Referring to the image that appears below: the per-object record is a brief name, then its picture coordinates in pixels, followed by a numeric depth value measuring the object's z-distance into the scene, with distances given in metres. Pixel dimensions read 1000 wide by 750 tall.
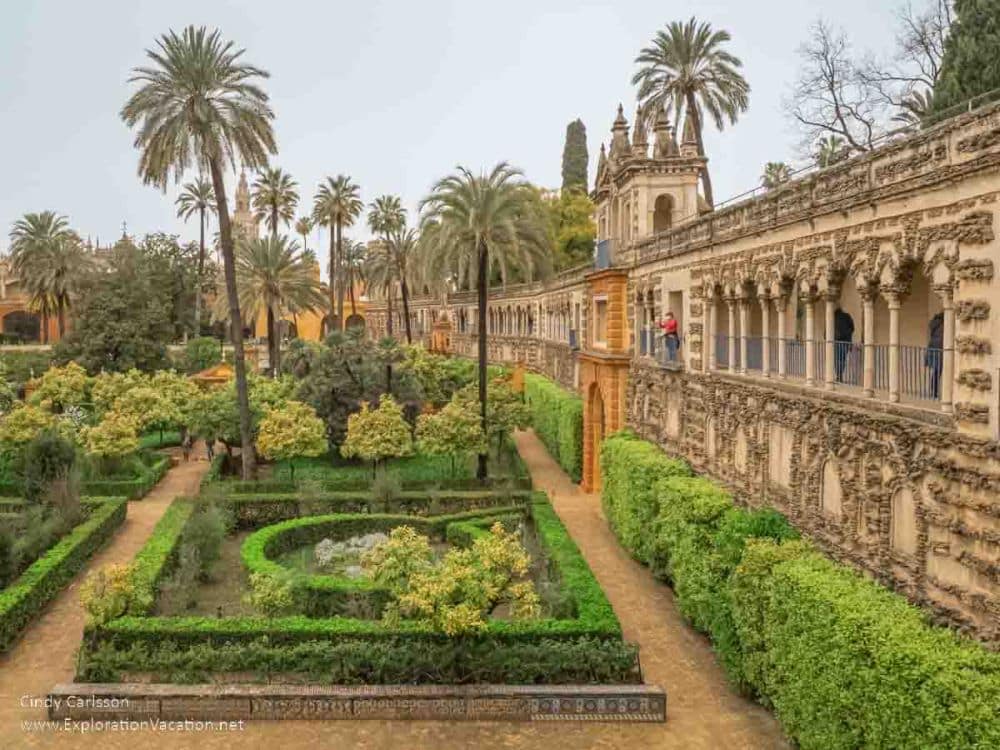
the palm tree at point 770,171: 41.22
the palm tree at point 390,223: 63.38
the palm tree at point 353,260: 79.12
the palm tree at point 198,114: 28.98
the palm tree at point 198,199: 73.25
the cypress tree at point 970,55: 26.25
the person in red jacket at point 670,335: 24.03
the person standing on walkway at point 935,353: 13.17
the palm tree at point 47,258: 62.34
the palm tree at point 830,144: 33.06
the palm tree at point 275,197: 59.97
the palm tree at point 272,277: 44.84
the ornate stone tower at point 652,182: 28.97
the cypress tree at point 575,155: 69.94
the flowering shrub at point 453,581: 14.89
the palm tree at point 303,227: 81.16
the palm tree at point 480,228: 31.05
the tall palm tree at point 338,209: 59.78
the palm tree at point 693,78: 37.62
